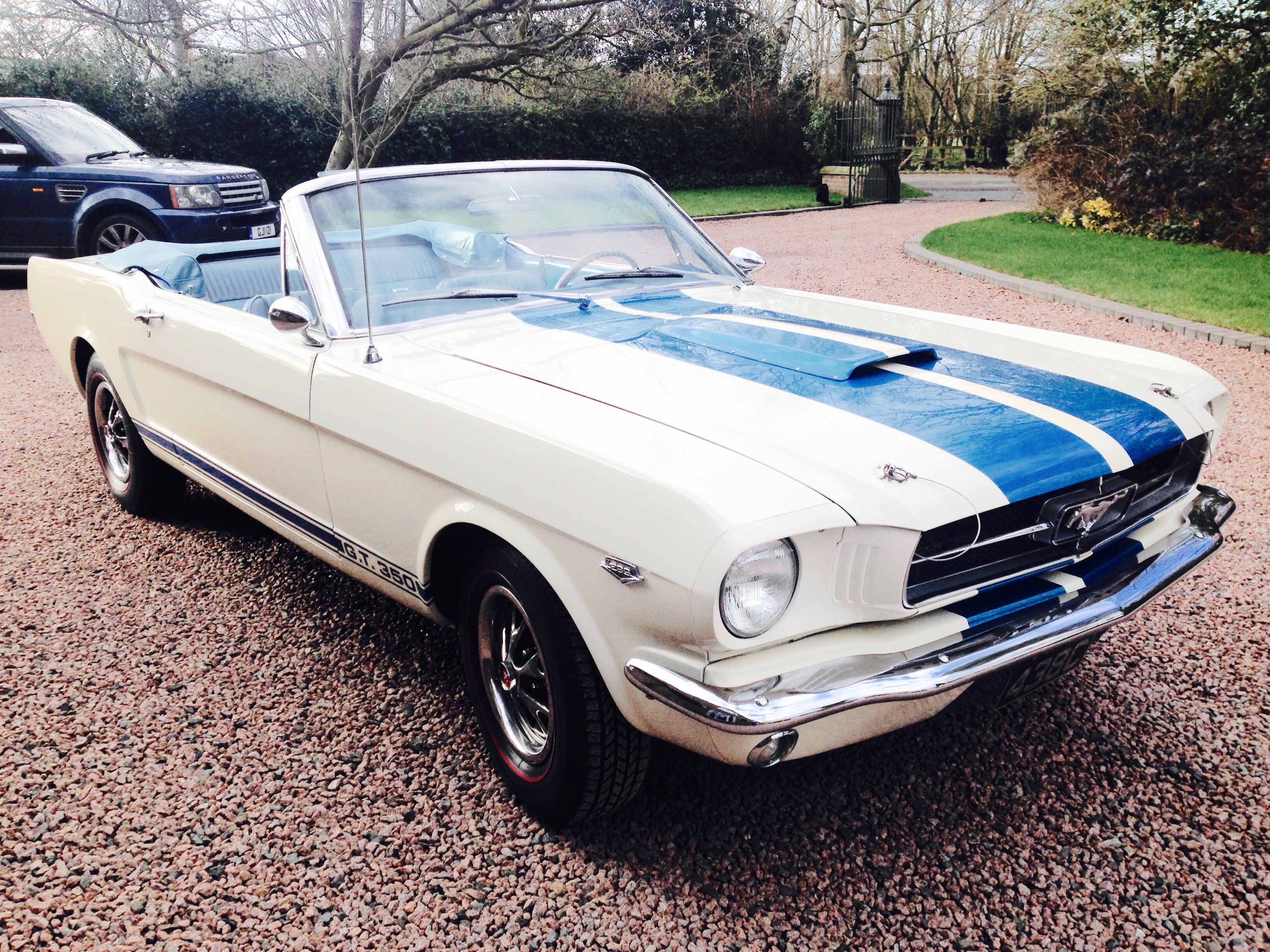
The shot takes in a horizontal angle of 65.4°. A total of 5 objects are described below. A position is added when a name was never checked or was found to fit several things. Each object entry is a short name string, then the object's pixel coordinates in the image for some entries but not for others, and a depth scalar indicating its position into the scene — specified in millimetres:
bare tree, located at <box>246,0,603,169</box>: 11312
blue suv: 9750
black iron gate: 19156
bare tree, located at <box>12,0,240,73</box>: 13586
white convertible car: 1894
